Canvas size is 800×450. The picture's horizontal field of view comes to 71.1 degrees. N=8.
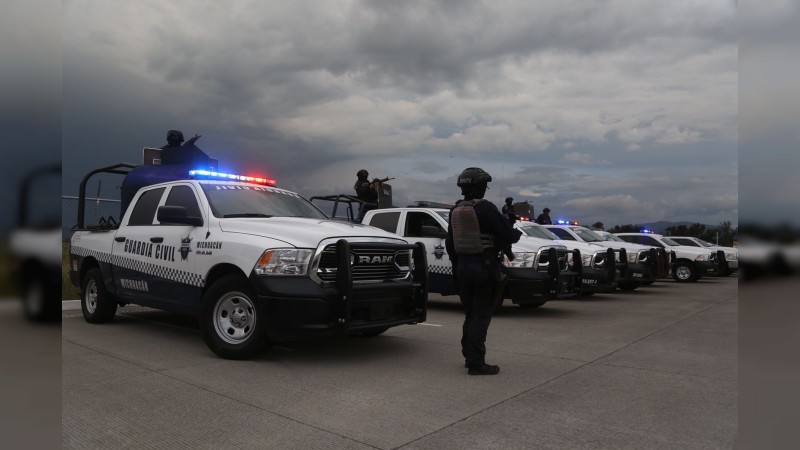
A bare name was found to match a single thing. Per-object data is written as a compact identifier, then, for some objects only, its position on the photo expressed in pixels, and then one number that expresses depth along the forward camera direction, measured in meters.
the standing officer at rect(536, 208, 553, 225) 16.29
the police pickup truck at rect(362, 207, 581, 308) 8.71
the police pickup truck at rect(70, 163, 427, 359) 5.11
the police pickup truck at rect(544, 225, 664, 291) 13.68
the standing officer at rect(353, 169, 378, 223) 11.66
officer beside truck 5.11
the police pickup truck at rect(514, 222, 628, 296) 11.54
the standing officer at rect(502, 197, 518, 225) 13.33
